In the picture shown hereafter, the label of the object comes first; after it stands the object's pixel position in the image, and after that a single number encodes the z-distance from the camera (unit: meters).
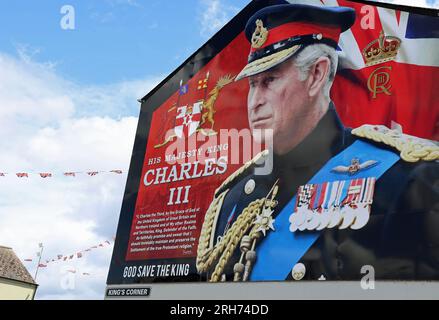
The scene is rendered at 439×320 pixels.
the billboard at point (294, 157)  10.66
